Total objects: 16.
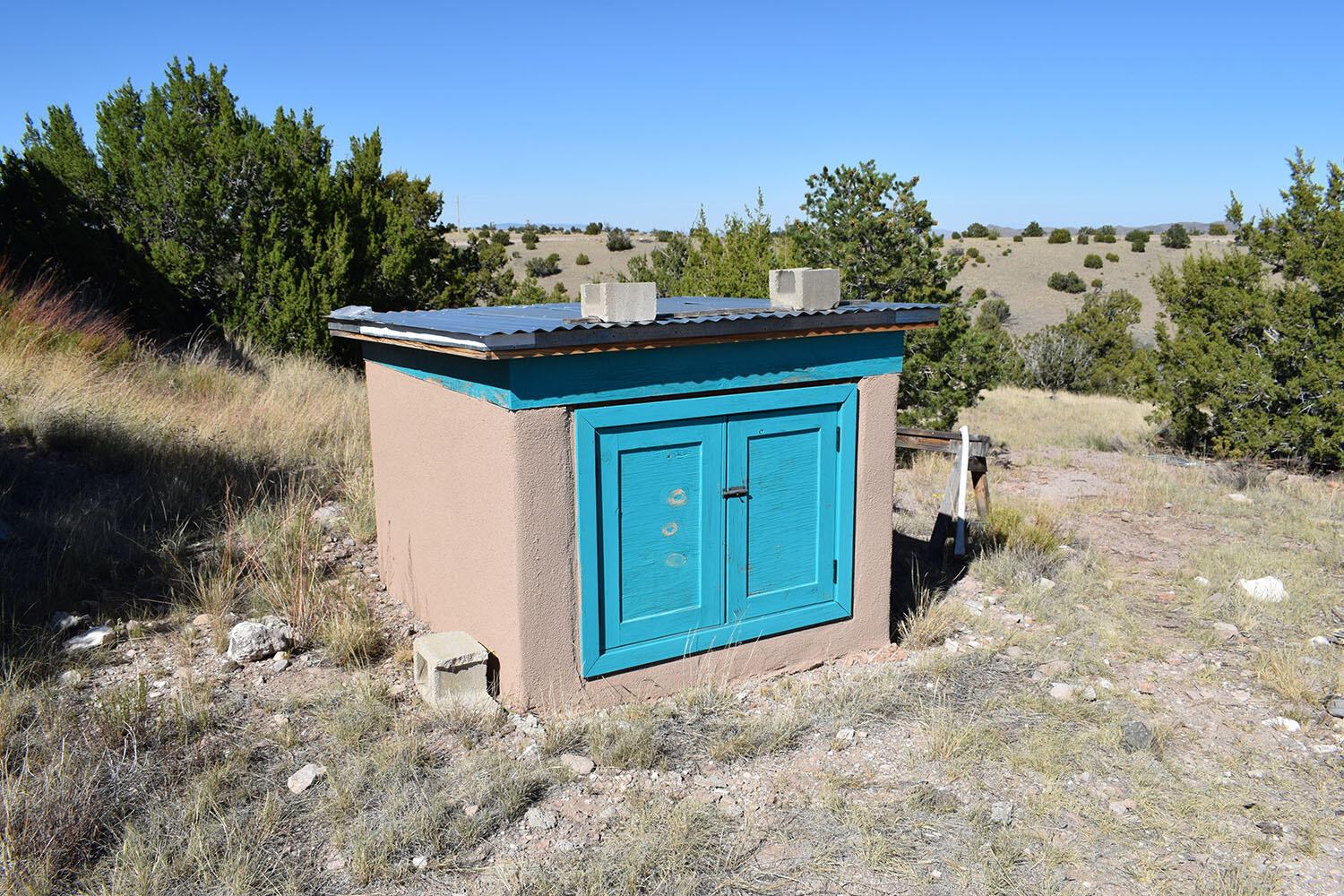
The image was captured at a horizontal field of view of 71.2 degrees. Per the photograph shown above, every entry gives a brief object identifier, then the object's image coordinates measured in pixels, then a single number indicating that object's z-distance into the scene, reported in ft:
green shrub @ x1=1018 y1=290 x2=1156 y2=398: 77.66
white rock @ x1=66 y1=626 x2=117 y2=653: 17.93
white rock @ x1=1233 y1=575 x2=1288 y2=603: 23.38
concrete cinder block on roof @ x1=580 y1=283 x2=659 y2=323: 15.23
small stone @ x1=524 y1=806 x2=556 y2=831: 13.14
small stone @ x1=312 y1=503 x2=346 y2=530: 25.88
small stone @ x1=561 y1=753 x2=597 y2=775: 14.56
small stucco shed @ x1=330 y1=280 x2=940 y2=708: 15.37
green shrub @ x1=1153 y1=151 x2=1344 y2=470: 40.60
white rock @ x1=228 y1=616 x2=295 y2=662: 17.83
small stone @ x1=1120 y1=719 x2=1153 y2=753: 16.08
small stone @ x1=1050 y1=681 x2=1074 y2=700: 17.95
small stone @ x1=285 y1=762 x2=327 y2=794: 13.70
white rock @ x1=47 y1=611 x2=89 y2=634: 18.40
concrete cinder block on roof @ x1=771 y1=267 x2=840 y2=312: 17.30
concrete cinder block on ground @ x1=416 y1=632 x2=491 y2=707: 15.80
